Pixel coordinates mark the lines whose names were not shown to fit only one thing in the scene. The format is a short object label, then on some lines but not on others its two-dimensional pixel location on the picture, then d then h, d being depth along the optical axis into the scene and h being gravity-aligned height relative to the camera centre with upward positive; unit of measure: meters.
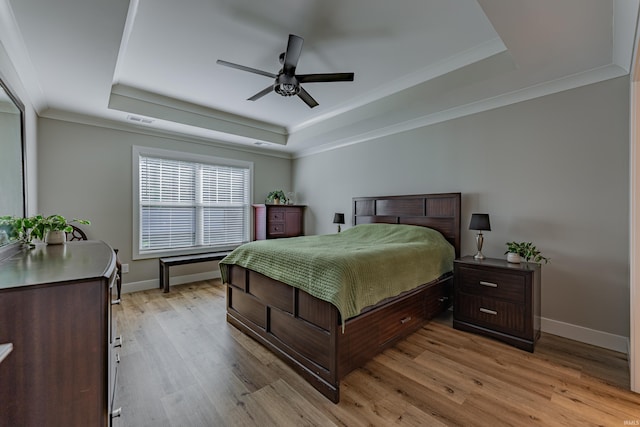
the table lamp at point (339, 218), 4.86 -0.13
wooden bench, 4.29 -0.83
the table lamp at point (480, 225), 3.01 -0.14
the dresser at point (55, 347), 1.00 -0.53
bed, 2.00 -0.94
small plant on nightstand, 2.83 -0.42
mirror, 1.92 +0.41
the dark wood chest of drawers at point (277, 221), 5.41 -0.22
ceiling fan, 2.39 +1.24
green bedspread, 2.04 -0.47
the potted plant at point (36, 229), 1.82 -0.16
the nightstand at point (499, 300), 2.55 -0.86
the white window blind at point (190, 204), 4.55 +0.09
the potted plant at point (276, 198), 5.68 +0.26
